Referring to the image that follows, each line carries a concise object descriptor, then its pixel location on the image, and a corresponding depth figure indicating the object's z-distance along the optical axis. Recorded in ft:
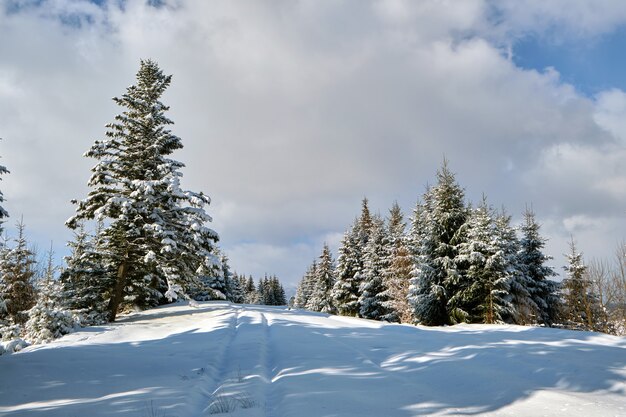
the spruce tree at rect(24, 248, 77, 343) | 38.88
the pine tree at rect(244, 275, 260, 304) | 292.20
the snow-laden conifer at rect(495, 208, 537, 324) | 77.77
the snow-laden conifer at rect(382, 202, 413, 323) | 96.48
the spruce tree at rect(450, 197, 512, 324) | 76.02
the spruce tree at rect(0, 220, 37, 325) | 85.10
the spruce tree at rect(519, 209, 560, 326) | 91.56
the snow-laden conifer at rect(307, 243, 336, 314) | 159.63
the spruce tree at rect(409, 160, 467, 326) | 80.84
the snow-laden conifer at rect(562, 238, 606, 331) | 93.36
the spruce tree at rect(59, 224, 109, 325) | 54.39
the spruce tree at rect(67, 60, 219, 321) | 54.70
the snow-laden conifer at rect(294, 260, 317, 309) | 221.05
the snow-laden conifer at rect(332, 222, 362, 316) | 129.80
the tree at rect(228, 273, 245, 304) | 163.02
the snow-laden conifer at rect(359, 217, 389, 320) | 115.96
